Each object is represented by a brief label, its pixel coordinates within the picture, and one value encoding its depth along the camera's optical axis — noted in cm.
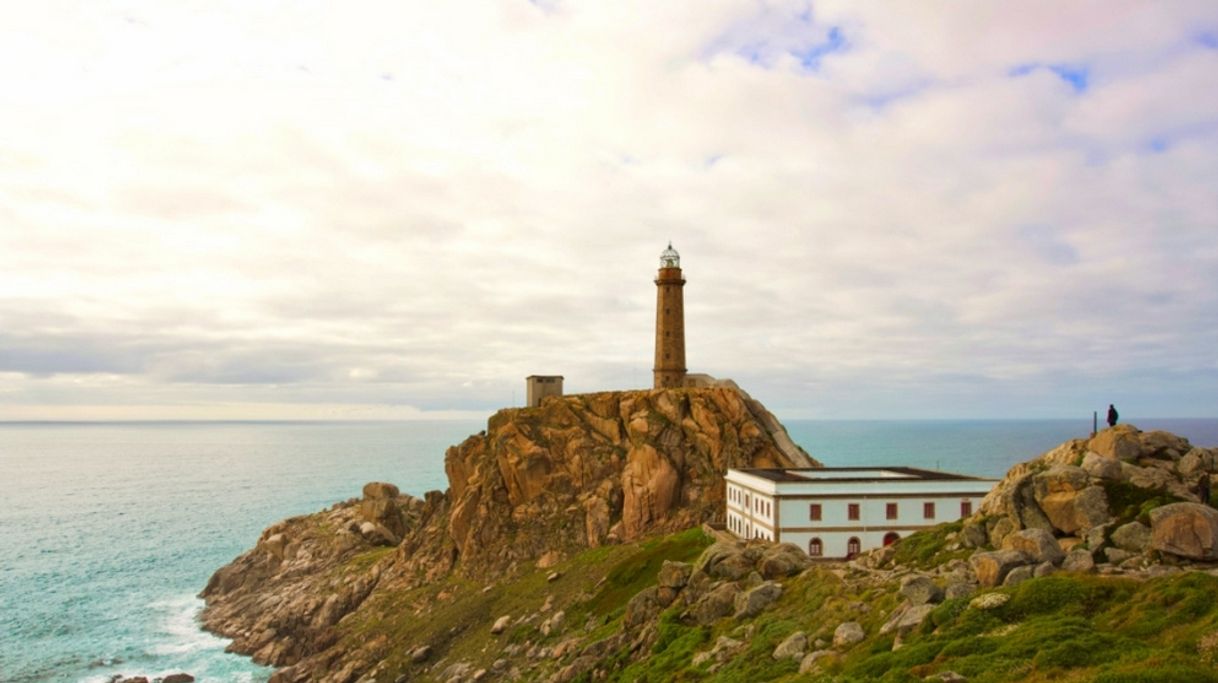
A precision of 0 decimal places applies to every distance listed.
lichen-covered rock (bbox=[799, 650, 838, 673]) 3070
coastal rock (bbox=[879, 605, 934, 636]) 2970
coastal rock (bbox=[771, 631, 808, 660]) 3331
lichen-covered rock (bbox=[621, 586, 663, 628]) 5059
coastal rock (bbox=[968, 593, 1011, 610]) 2862
